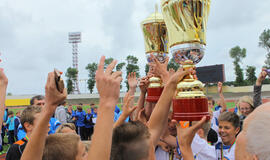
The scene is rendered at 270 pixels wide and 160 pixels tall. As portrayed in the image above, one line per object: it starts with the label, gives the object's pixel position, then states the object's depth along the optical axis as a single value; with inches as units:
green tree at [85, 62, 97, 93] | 2203.7
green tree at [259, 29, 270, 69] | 1992.4
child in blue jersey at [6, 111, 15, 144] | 408.8
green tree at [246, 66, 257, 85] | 1905.0
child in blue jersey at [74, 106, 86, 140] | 430.3
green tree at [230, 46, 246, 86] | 2088.5
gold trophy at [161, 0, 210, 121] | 71.9
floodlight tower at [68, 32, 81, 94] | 2387.3
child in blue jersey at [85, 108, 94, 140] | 434.6
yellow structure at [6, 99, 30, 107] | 1653.2
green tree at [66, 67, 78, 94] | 2315.5
